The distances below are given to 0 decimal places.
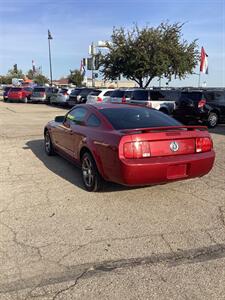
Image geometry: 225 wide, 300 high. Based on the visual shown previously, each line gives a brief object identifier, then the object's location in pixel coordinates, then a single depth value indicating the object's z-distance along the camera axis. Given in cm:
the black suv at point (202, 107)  1136
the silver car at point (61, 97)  2131
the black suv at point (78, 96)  1942
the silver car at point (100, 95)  1637
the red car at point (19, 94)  2749
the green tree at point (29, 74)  10488
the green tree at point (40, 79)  8915
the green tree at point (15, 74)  9845
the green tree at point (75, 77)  6810
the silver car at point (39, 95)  2566
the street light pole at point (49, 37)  3645
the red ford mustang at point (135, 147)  382
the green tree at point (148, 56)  2374
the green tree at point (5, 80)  9317
